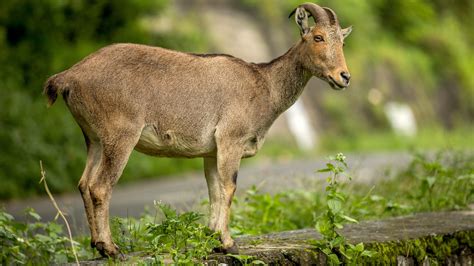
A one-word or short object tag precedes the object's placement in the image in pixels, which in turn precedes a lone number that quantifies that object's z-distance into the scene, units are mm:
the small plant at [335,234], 12945
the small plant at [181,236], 12177
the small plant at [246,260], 12211
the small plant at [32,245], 13922
